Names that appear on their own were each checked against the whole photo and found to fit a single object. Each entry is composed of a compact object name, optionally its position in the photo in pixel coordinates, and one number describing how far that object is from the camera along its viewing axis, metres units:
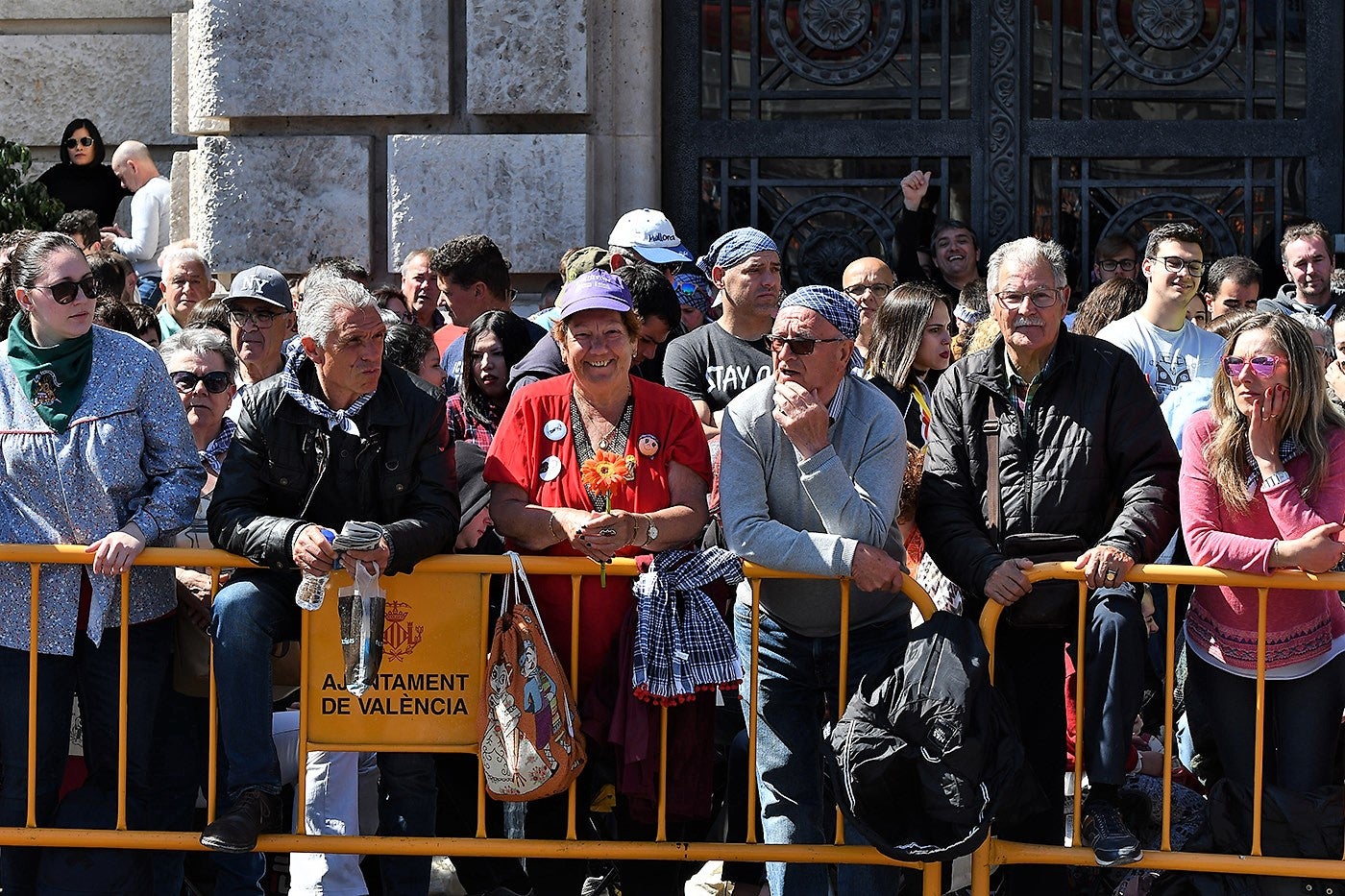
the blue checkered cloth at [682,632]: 9.34
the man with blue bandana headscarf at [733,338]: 12.09
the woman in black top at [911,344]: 12.29
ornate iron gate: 16.59
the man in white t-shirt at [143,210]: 17.19
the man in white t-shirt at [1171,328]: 12.68
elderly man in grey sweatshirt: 9.21
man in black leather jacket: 9.34
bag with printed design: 9.14
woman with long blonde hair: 9.29
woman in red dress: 9.58
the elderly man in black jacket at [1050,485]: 9.24
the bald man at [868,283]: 14.59
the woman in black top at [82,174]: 17.47
